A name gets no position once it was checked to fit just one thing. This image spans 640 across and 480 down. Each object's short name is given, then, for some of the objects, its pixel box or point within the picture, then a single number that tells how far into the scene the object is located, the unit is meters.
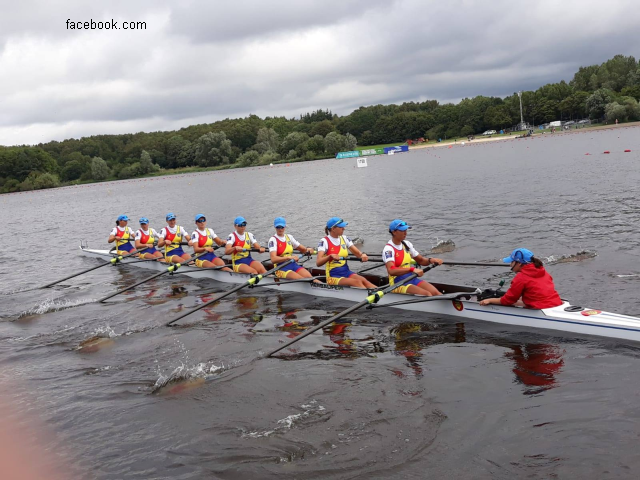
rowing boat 8.17
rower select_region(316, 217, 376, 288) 11.54
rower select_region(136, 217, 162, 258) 19.16
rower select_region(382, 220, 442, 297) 10.27
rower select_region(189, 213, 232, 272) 16.08
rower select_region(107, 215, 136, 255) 20.78
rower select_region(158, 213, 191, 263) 17.62
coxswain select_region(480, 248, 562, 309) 8.66
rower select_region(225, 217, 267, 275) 14.52
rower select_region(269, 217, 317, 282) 13.49
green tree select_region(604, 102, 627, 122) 87.88
